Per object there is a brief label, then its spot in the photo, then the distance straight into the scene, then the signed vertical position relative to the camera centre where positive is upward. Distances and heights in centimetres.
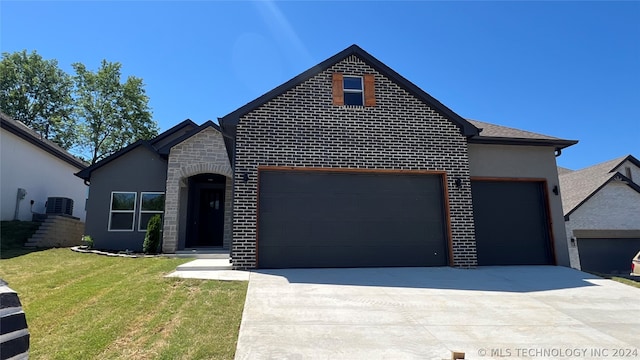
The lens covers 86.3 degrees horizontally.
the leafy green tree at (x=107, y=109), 3078 +1058
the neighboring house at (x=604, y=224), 1582 -15
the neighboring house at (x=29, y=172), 1523 +273
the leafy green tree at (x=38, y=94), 2916 +1159
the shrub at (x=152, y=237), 1255 -44
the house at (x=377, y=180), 909 +122
